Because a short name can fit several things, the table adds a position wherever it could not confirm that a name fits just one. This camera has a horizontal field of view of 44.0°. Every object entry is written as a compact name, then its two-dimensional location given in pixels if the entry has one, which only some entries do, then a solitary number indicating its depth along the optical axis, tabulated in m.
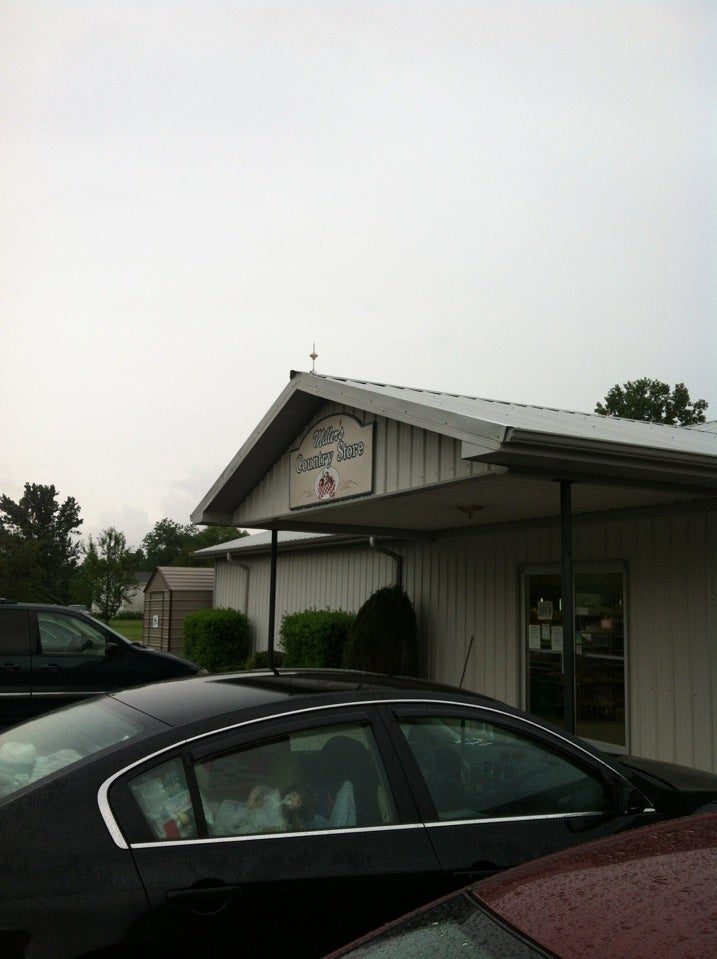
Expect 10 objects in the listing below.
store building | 6.77
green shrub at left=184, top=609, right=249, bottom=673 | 19.53
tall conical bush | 11.92
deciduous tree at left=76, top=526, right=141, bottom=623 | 35.03
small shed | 23.59
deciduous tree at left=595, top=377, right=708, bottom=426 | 47.57
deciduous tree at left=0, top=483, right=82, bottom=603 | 70.97
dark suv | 9.50
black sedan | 2.85
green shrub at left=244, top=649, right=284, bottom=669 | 15.76
